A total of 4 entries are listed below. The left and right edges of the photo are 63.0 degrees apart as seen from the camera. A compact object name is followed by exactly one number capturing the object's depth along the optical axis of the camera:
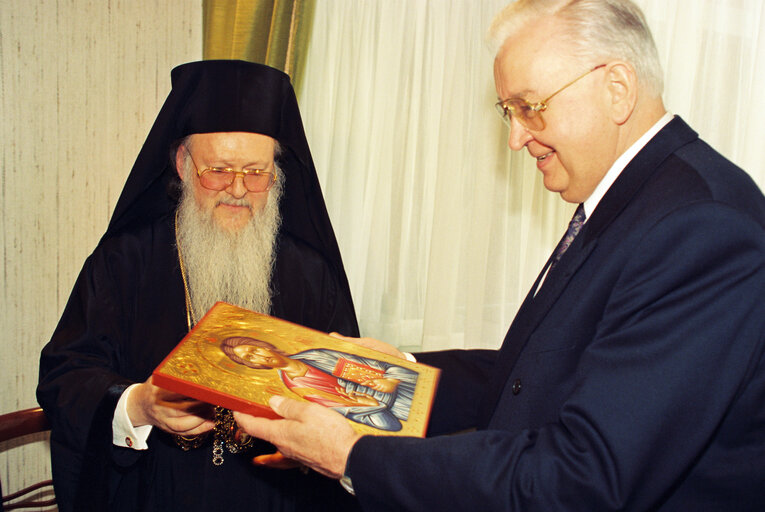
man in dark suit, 1.24
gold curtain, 3.36
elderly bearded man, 2.11
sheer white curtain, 3.01
